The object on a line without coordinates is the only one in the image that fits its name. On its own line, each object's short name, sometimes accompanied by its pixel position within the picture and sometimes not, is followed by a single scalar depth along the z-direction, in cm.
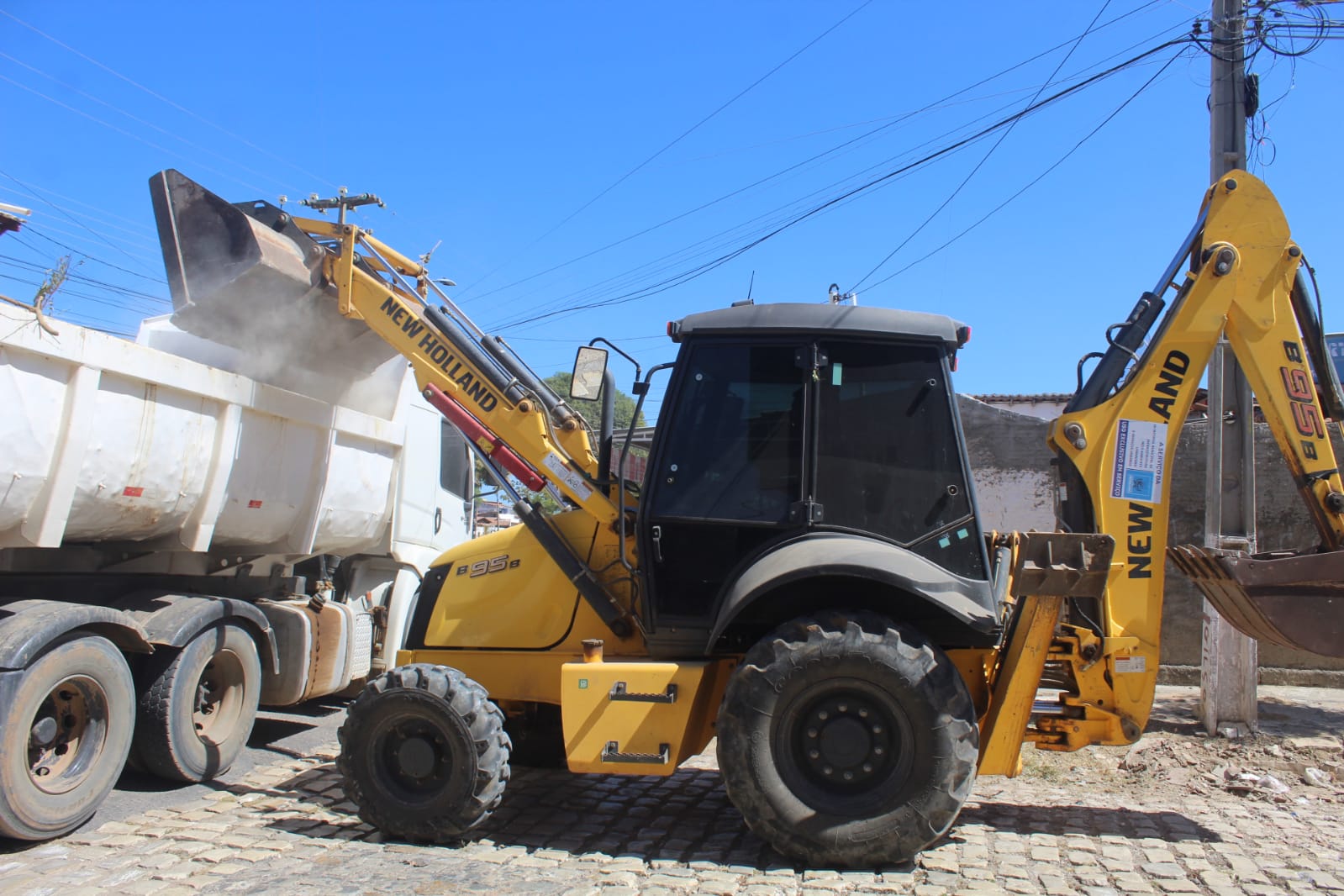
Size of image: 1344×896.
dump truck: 480
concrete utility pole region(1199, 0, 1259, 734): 788
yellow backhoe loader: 449
